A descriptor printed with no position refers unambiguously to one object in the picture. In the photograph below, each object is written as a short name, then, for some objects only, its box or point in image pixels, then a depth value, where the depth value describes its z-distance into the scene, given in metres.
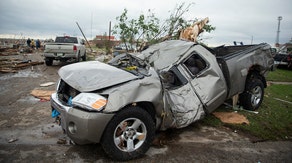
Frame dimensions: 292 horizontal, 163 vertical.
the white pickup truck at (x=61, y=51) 11.96
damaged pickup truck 2.68
